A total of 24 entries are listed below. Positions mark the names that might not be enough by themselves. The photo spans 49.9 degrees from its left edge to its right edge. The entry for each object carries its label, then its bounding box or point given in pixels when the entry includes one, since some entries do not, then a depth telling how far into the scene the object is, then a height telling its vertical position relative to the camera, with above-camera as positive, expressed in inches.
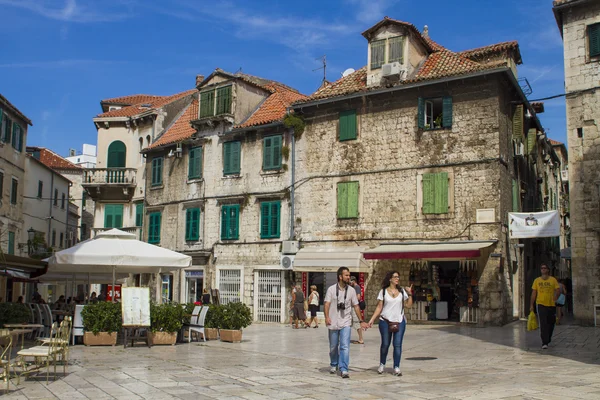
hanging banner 840.9 +68.2
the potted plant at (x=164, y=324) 583.8 -45.9
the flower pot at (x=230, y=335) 631.8 -59.7
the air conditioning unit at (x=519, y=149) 956.6 +190.3
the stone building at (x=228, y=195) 1072.2 +142.0
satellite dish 1122.3 +356.1
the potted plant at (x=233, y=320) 629.6 -45.3
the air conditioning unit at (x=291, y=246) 1026.7 +45.3
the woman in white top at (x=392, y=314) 397.4 -23.4
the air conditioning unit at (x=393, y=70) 945.5 +300.9
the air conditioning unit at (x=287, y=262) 1022.4 +19.9
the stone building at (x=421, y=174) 857.5 +146.2
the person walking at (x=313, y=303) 903.1 -39.1
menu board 562.3 -29.7
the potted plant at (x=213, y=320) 640.4 -46.0
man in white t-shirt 395.2 -25.7
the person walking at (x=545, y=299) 532.7 -17.8
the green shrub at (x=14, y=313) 600.8 -39.7
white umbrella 586.2 +16.5
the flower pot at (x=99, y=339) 582.2 -59.7
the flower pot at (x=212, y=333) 651.5 -59.7
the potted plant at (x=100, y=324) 581.9 -46.2
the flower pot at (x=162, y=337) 584.0 -58.2
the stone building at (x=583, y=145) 829.2 +172.9
